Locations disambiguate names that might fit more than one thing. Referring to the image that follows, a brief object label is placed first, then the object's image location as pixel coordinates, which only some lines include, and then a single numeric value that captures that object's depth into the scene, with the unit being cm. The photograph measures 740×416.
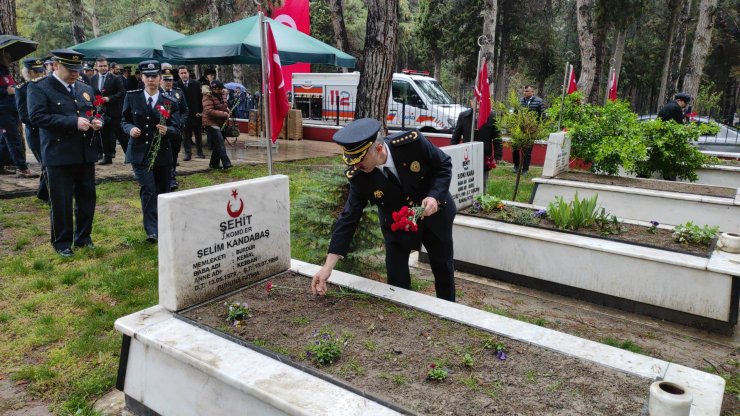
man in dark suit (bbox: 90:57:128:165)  938
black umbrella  765
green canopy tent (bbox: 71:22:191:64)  1242
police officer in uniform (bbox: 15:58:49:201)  722
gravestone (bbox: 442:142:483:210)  582
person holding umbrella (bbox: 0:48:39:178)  841
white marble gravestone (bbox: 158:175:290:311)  305
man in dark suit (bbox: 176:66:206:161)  1106
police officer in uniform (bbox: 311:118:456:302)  311
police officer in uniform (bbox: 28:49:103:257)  499
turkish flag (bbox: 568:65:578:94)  977
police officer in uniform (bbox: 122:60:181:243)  561
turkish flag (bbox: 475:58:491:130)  733
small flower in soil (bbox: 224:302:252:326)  303
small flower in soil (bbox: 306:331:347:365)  260
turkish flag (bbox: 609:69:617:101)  1251
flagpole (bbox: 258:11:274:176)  388
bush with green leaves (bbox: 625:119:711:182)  772
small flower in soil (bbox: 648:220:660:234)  530
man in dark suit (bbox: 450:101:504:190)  771
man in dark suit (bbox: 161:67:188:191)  735
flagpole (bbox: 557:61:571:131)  841
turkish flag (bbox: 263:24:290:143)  424
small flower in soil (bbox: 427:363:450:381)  246
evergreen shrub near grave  458
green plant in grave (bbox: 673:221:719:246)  482
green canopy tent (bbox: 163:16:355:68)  1075
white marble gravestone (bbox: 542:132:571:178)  757
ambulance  1435
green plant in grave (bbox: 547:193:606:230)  531
